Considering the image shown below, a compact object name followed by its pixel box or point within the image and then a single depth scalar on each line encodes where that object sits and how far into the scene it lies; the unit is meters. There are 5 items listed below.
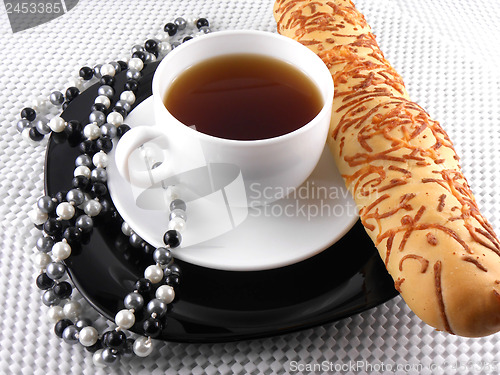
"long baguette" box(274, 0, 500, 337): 0.51
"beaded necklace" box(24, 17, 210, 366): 0.57
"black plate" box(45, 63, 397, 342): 0.55
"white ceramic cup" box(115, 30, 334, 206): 0.56
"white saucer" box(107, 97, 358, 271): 0.58
